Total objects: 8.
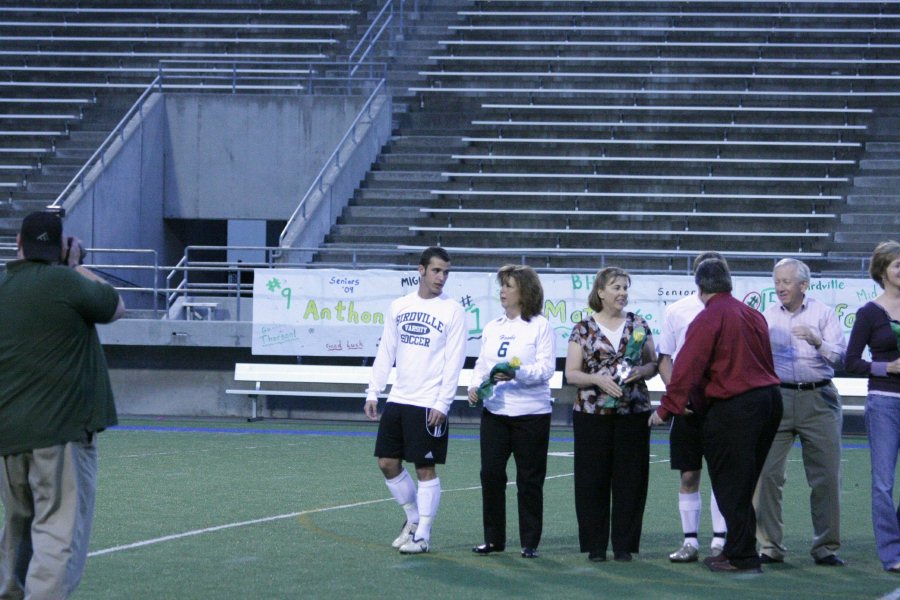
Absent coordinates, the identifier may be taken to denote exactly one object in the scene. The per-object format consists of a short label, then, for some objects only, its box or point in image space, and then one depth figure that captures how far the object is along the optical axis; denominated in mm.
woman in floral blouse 13867
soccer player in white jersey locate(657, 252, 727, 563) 13959
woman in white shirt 14207
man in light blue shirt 14024
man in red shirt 12906
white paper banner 32313
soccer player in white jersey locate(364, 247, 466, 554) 14155
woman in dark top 13422
